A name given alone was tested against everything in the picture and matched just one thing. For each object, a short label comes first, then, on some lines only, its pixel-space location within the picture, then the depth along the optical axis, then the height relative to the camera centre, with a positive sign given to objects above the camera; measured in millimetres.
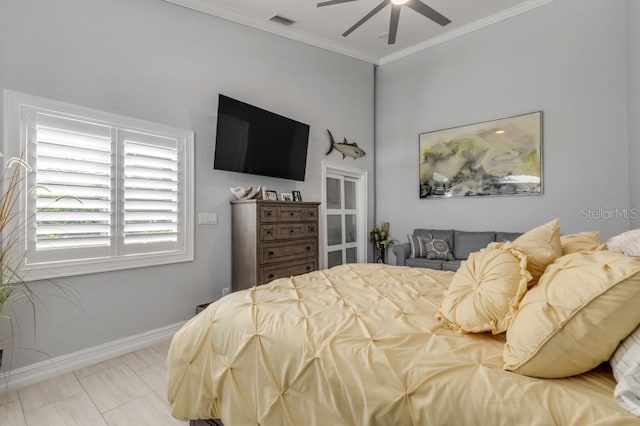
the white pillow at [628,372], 743 -395
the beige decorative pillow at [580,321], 838 -297
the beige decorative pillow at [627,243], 1425 -143
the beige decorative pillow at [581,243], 1475 -142
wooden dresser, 3219 -278
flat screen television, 3325 +845
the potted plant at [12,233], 2203 -124
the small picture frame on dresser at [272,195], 3538 +222
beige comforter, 847 -497
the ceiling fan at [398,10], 2867 +1917
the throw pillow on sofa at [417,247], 4328 -448
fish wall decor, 4761 +1041
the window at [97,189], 2324 +224
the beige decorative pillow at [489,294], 1150 -316
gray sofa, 4059 -419
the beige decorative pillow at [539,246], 1262 -140
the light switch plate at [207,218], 3294 -34
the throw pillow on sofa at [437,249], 4230 -468
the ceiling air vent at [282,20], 3884 +2442
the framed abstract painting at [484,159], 4047 +772
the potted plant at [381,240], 5273 -426
